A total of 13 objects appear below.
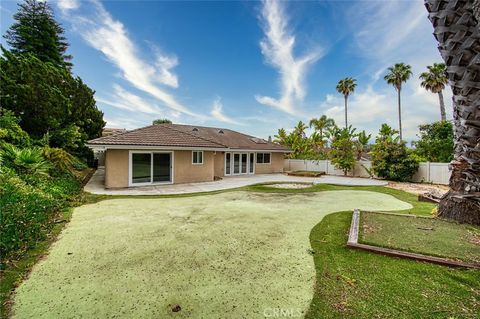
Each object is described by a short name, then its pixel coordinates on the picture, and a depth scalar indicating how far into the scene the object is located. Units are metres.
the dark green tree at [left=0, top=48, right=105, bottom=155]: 12.22
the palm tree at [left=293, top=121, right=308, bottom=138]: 34.62
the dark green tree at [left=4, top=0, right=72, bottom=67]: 20.45
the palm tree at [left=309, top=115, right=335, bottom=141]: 38.41
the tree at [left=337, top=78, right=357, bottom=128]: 33.62
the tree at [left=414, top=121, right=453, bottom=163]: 18.00
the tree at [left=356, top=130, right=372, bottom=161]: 20.02
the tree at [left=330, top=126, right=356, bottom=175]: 19.59
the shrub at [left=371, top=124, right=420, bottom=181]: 16.50
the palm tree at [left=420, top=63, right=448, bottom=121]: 24.22
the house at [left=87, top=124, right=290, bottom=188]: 12.28
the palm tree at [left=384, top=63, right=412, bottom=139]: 27.06
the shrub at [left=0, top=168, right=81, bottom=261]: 4.39
